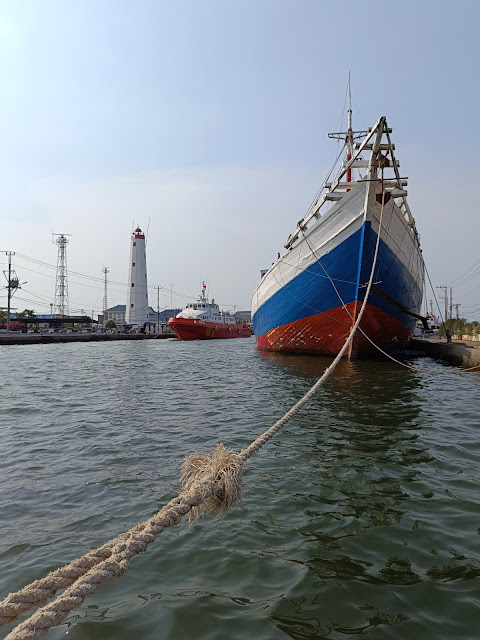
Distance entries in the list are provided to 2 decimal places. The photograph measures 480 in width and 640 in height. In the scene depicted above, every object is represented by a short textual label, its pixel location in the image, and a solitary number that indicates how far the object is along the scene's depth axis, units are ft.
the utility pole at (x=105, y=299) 369.30
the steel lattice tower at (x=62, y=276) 262.55
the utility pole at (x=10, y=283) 168.02
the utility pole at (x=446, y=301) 218.28
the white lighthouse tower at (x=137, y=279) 203.51
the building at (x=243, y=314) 465.06
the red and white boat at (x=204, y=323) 152.25
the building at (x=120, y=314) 362.53
